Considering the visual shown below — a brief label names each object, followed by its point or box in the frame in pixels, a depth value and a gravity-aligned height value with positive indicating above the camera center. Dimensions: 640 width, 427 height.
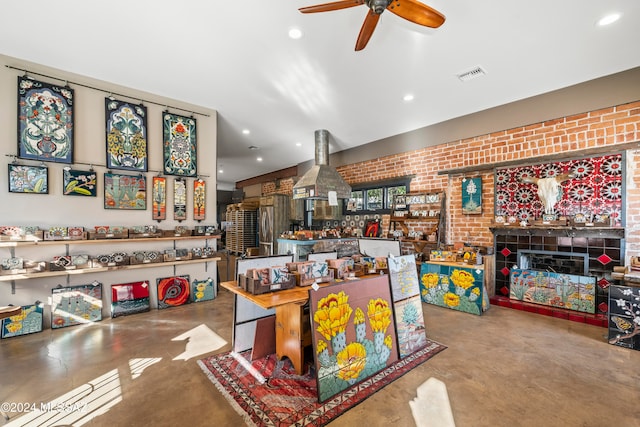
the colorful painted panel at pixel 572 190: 3.42 +0.33
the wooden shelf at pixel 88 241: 3.14 -0.26
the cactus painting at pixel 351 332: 1.98 -0.92
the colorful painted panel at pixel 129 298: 3.77 -1.10
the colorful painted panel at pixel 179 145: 4.35 +1.23
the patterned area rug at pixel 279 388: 1.82 -1.32
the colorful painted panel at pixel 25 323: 3.10 -1.16
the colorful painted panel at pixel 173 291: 4.14 -1.10
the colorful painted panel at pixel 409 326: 2.62 -1.10
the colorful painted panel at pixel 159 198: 4.23 +0.35
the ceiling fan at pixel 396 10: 2.08 +1.64
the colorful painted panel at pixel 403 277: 2.68 -0.62
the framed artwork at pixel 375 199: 6.25 +0.42
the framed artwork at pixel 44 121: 3.32 +1.27
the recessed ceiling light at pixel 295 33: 2.89 +1.99
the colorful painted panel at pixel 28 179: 3.25 +0.53
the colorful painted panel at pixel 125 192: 3.87 +0.43
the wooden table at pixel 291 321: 2.05 -0.91
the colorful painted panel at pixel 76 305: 3.41 -1.07
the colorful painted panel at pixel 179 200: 4.42 +0.33
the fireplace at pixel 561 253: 3.42 -0.55
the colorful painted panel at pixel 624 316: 2.76 -1.07
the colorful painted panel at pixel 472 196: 4.58 +0.33
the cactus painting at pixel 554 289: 3.54 -1.05
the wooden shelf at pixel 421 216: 5.01 -0.01
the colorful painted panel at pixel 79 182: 3.56 +0.52
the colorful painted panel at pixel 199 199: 4.61 +0.35
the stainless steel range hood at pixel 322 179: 5.70 +0.82
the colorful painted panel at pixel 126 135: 3.88 +1.26
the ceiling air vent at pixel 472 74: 3.45 +1.84
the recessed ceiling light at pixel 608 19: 2.56 +1.85
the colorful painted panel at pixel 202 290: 4.47 -1.17
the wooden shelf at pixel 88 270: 3.12 -0.64
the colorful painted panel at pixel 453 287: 3.81 -1.06
